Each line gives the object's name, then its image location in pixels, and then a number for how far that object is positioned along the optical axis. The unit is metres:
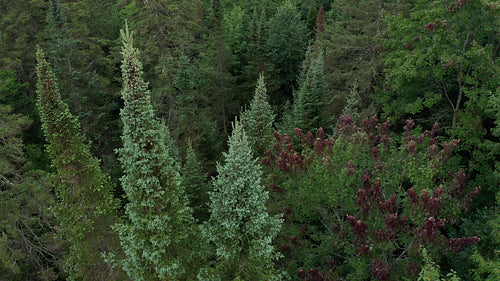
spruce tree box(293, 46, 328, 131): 22.53
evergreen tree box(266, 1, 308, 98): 39.38
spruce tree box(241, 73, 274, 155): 17.62
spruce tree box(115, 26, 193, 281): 9.09
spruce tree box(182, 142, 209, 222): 17.88
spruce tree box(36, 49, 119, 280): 12.12
